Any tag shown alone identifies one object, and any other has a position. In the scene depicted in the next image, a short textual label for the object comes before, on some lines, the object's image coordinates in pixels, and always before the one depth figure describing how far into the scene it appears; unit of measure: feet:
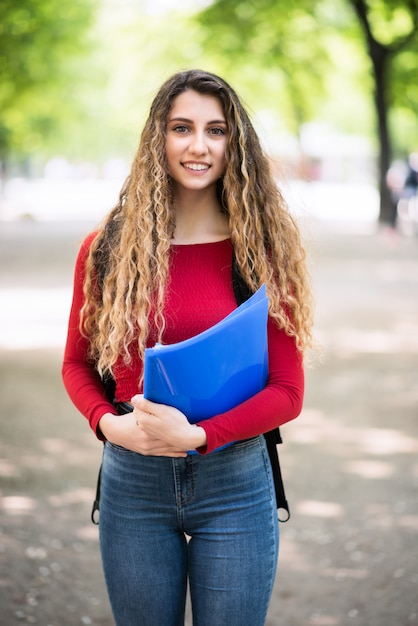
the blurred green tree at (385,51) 60.23
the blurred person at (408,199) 67.51
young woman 6.88
